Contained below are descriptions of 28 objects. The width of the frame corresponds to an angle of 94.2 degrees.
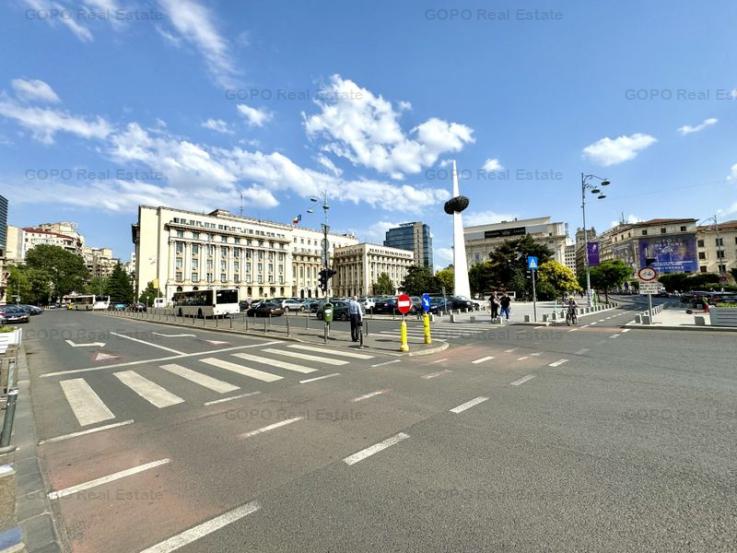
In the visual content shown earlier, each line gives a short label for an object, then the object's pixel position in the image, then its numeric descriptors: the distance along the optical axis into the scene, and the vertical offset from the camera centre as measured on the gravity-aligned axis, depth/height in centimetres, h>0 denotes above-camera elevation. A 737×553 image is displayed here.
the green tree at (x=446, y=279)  7831 +313
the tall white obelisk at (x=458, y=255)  4138 +446
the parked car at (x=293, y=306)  4572 -129
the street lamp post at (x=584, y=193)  2720 +773
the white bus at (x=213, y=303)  3541 -49
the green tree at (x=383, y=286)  10994 +255
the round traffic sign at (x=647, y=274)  1812 +67
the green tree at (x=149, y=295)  6990 +101
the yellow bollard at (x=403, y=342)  1196 -171
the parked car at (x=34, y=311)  4674 -116
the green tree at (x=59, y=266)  9449 +1028
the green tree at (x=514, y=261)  5509 +481
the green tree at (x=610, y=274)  6262 +257
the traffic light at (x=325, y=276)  1981 +111
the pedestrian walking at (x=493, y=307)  2361 -113
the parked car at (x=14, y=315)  3251 -113
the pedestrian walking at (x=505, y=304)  2338 -92
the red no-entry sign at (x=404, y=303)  1268 -37
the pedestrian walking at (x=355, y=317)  1382 -92
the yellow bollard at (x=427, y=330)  1299 -143
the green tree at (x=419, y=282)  7538 +247
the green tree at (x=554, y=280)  5381 +140
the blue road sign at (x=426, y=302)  1478 -43
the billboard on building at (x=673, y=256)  5222 +470
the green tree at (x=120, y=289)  8450 +288
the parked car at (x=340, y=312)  2880 -146
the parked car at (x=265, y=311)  3317 -143
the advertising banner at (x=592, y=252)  2751 +295
